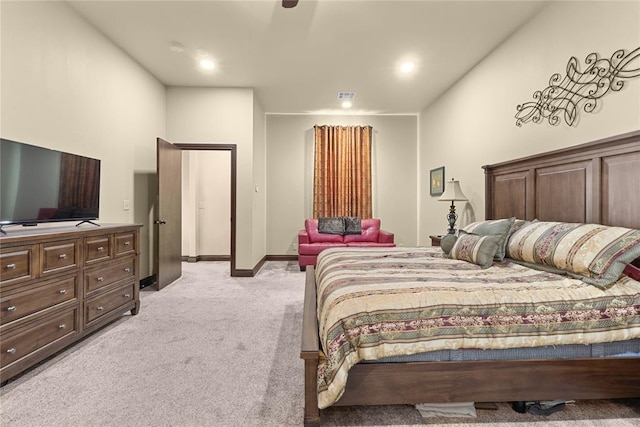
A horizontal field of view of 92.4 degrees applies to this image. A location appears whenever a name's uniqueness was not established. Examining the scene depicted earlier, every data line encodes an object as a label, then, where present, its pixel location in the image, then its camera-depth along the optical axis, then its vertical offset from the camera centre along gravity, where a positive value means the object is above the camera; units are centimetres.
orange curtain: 602 +89
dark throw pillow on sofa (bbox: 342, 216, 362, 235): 564 -15
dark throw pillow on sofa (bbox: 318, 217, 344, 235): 559 -15
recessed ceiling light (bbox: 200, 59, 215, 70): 380 +193
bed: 143 -78
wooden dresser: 177 -49
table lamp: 392 +26
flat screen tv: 199 +24
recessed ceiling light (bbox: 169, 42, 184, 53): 341 +191
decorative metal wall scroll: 211 +102
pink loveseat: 507 -40
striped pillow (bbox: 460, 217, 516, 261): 235 -11
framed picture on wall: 503 +60
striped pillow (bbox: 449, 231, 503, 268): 224 -25
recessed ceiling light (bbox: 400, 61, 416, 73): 388 +195
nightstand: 403 -31
